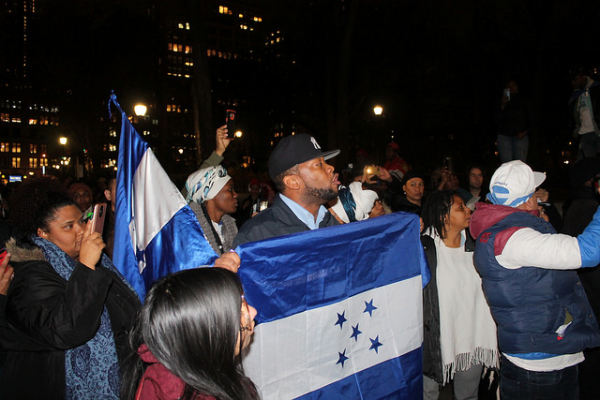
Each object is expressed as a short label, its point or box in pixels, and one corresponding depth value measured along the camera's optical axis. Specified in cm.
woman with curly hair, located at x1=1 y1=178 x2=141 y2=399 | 232
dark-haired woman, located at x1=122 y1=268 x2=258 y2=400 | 145
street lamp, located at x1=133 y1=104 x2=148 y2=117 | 1540
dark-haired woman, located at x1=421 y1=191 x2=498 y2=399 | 385
